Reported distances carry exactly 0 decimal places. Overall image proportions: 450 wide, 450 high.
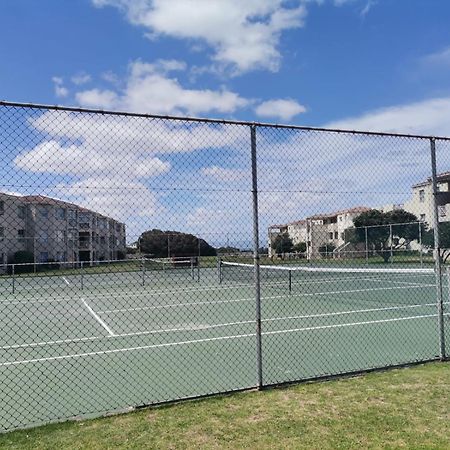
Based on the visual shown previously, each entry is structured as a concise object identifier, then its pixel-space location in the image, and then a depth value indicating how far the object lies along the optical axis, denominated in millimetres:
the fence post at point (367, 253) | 23578
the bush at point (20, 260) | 17422
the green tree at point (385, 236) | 24516
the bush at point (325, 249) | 19186
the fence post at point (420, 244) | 23034
